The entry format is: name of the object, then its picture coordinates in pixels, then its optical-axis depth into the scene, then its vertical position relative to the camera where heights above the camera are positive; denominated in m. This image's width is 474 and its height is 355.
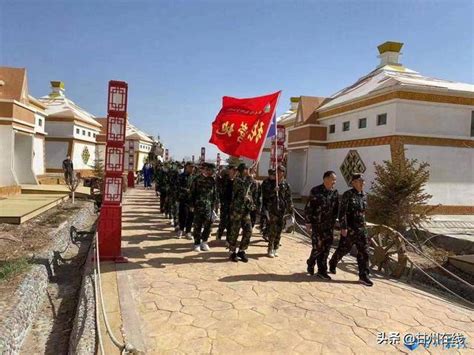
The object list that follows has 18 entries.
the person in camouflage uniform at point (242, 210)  6.59 -0.58
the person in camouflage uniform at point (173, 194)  9.89 -0.56
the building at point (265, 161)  29.02 +1.55
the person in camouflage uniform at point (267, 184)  7.01 -0.09
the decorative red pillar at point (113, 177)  6.29 -0.07
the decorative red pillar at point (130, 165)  26.28 +0.67
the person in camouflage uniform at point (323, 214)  5.88 -0.54
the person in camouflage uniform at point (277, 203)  6.75 -0.43
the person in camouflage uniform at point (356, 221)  5.75 -0.61
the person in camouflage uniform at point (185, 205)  8.71 -0.70
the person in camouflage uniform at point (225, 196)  8.12 -0.43
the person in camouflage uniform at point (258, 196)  7.08 -0.34
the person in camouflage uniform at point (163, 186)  12.71 -0.42
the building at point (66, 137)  24.30 +2.34
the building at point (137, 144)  31.09 +3.21
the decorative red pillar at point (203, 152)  32.80 +2.30
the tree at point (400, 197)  11.63 -0.37
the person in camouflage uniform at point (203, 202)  7.10 -0.50
